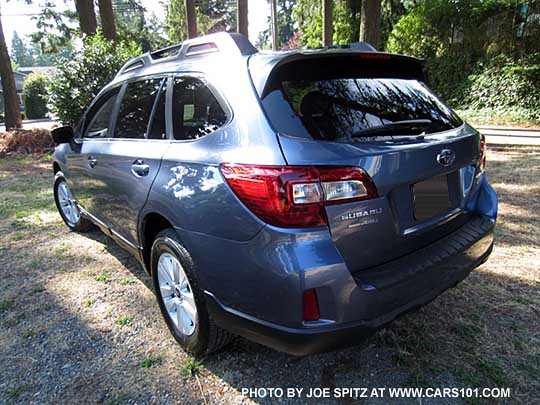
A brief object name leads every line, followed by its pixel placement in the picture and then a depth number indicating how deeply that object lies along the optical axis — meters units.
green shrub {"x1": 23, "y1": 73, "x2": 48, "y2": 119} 32.94
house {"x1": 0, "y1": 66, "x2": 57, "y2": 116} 50.78
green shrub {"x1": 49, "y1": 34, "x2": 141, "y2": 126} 8.91
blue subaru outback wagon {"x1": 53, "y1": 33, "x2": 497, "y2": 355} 1.66
